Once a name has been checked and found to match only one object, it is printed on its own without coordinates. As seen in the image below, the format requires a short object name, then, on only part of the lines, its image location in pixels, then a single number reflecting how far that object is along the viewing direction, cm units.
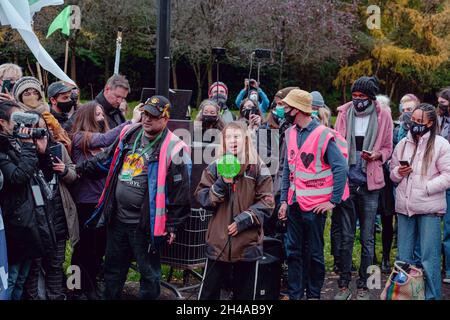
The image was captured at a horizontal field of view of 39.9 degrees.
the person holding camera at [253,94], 896
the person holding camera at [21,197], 499
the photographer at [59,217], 553
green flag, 979
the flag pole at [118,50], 731
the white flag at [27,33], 621
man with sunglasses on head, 525
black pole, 554
